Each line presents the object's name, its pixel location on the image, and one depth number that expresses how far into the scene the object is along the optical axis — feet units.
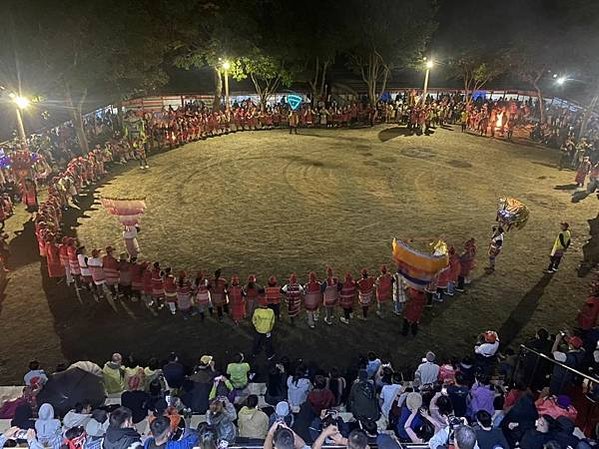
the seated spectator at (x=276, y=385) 31.40
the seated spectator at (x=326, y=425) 25.76
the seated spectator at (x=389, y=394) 29.09
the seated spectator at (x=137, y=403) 28.78
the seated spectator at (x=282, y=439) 20.69
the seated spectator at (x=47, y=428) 24.93
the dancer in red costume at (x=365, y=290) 43.59
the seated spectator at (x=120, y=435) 22.71
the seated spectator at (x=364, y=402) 27.61
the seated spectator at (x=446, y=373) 31.57
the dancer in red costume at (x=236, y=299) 42.83
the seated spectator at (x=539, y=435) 24.14
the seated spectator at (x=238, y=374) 31.50
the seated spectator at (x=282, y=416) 25.57
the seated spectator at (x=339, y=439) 20.31
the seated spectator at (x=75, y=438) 24.38
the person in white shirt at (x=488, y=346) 35.73
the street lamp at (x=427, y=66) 112.98
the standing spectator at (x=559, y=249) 51.44
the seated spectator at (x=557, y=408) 27.61
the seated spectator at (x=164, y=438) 22.26
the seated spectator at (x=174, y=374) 31.64
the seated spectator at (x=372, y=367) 32.01
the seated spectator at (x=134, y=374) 31.35
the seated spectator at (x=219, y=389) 29.73
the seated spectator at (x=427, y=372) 31.50
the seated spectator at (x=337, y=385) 30.89
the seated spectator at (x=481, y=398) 29.01
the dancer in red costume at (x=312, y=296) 43.27
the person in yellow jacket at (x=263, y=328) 38.70
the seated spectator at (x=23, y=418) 27.20
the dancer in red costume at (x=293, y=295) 43.11
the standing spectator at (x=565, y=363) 32.32
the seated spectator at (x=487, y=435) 23.73
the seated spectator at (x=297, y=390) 29.81
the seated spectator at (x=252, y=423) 26.30
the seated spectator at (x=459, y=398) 29.40
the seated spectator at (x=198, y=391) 29.86
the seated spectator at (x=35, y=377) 30.58
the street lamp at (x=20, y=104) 73.23
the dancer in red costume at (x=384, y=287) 44.27
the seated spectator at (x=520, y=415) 27.04
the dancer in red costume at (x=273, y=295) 42.63
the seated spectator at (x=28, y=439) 24.64
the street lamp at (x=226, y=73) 111.42
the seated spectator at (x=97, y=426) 24.12
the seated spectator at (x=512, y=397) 29.19
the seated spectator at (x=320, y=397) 28.09
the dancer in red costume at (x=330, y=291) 43.32
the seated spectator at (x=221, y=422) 25.00
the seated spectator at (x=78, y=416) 26.17
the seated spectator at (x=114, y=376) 32.17
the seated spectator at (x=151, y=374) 31.71
